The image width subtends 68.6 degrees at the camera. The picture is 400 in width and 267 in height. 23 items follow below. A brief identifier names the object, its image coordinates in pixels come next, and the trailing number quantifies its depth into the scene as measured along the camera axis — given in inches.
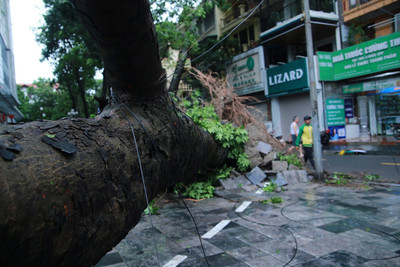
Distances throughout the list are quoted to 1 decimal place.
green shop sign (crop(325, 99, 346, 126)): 671.8
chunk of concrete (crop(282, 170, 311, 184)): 305.4
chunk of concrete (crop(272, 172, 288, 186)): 296.6
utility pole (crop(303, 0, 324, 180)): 305.7
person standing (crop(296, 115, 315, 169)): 341.4
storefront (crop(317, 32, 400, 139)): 587.8
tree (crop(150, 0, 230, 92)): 535.2
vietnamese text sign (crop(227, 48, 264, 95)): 820.3
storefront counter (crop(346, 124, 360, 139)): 684.1
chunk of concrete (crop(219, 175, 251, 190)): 296.5
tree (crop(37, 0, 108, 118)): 522.0
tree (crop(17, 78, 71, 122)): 1235.2
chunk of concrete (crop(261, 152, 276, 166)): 333.1
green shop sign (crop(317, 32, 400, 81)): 574.1
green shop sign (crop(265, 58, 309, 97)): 692.0
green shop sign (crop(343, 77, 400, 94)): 590.1
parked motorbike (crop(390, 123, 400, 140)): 564.7
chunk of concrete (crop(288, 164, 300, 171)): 319.9
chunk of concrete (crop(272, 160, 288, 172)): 317.7
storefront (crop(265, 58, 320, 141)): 700.7
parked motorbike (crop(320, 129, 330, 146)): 622.2
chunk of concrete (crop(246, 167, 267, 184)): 305.9
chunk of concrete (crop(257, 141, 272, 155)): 344.8
